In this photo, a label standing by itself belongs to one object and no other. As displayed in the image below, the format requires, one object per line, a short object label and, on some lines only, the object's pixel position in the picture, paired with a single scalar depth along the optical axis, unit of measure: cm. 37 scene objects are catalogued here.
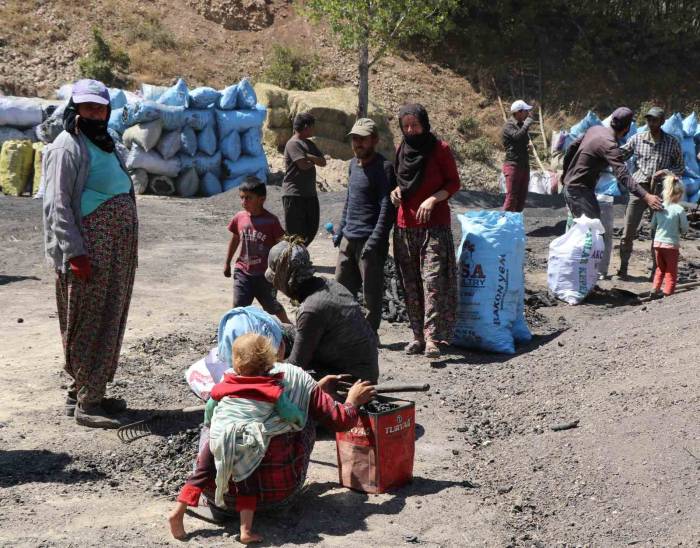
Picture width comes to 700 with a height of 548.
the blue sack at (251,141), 1655
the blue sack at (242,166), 1639
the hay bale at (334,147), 2115
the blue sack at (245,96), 1638
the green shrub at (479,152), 2442
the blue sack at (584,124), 1588
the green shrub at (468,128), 2606
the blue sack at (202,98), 1573
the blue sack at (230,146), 1628
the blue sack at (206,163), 1593
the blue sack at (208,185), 1608
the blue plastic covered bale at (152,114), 1492
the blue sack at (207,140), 1587
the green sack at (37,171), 1452
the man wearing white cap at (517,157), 1097
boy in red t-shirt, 652
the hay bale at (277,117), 2123
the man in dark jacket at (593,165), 821
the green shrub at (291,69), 2536
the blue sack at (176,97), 1540
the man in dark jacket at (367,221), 668
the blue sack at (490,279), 695
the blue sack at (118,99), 1634
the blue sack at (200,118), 1552
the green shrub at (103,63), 2359
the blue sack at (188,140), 1552
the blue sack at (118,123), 1549
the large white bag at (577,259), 839
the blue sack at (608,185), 1638
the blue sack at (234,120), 1612
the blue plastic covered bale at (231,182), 1631
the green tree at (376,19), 1945
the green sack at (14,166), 1450
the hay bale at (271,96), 2128
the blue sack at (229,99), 1617
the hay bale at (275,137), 2122
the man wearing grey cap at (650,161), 960
